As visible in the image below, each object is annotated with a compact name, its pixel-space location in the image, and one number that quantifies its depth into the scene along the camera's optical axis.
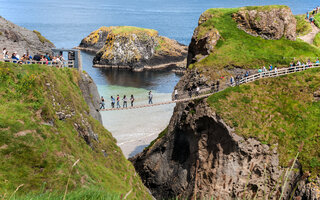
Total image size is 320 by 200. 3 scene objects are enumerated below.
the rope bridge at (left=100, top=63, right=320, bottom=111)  42.22
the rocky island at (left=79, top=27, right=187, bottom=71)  113.56
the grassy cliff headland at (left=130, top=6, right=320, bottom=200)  35.78
